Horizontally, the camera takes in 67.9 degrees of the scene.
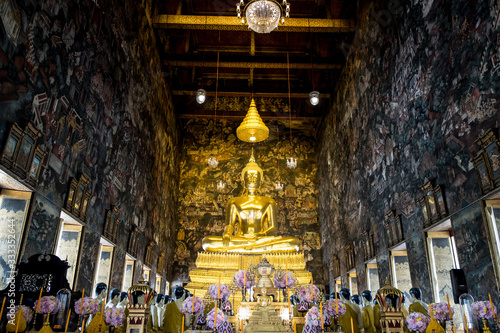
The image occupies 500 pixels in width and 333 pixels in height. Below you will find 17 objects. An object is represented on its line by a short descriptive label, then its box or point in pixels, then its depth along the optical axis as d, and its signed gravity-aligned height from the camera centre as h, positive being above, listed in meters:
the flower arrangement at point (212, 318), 2.96 -0.06
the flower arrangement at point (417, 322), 3.06 -0.07
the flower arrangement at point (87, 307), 3.20 +0.03
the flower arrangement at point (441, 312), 3.32 +0.01
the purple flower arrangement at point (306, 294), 4.02 +0.18
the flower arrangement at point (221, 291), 4.00 +0.21
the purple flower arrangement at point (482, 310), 3.07 +0.02
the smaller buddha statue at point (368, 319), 4.19 -0.07
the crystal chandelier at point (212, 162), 12.69 +4.76
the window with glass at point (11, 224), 3.88 +0.89
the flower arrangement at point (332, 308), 3.62 +0.04
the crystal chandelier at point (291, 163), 12.52 +4.66
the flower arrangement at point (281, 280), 4.61 +0.37
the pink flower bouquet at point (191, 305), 3.67 +0.06
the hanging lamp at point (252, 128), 11.10 +5.14
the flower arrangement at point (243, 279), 4.54 +0.37
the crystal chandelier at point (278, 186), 13.55 +4.27
